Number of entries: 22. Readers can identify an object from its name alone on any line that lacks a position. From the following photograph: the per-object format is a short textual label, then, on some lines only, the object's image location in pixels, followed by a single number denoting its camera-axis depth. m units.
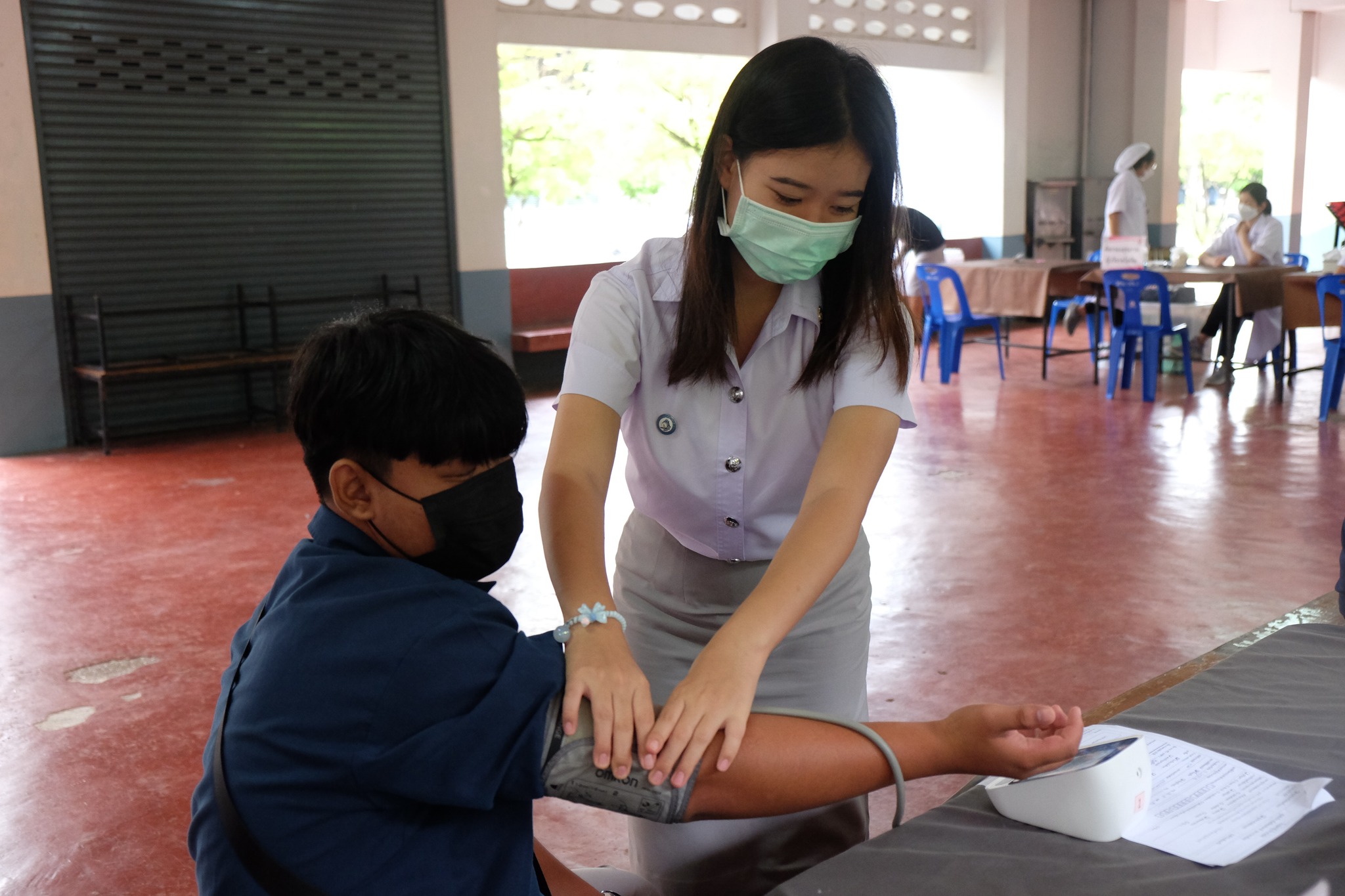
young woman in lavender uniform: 1.18
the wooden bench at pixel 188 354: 5.80
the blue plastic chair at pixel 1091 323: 7.29
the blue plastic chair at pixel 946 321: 7.30
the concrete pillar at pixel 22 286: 5.54
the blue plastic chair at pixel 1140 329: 6.43
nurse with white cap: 7.78
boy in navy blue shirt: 0.83
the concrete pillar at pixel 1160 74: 10.48
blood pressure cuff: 0.91
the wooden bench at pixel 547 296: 7.78
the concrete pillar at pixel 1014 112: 10.16
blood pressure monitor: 1.00
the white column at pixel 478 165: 6.99
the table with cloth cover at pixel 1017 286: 7.16
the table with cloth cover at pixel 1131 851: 0.96
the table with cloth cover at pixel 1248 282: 6.47
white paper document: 1.01
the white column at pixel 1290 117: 12.74
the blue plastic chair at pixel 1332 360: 5.84
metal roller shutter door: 5.80
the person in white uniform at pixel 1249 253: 6.97
